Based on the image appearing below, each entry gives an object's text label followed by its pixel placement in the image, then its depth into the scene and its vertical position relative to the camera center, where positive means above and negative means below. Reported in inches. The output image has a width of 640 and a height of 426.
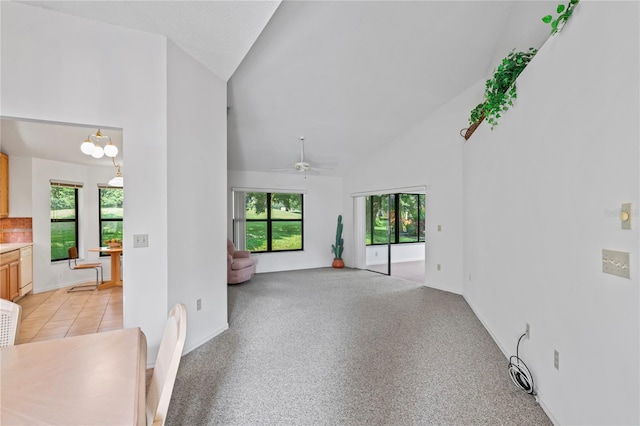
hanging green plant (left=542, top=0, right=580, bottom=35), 66.1 +45.3
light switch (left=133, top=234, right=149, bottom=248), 97.5 -8.4
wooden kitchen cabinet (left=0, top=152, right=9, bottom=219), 172.1 +18.2
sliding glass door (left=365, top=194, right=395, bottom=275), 282.0 -19.9
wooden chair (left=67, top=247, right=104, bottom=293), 197.9 -34.6
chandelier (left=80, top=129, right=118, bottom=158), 142.9 +32.9
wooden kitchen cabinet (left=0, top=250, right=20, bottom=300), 152.0 -31.8
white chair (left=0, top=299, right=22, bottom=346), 64.0 -23.7
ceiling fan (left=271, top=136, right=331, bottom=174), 188.3 +36.6
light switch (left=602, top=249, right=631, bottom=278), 50.5 -9.2
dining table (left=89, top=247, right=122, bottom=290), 202.7 -40.4
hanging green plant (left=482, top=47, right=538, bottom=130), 99.2 +46.3
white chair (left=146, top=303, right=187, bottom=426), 47.5 -23.6
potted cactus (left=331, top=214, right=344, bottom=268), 279.1 -34.2
